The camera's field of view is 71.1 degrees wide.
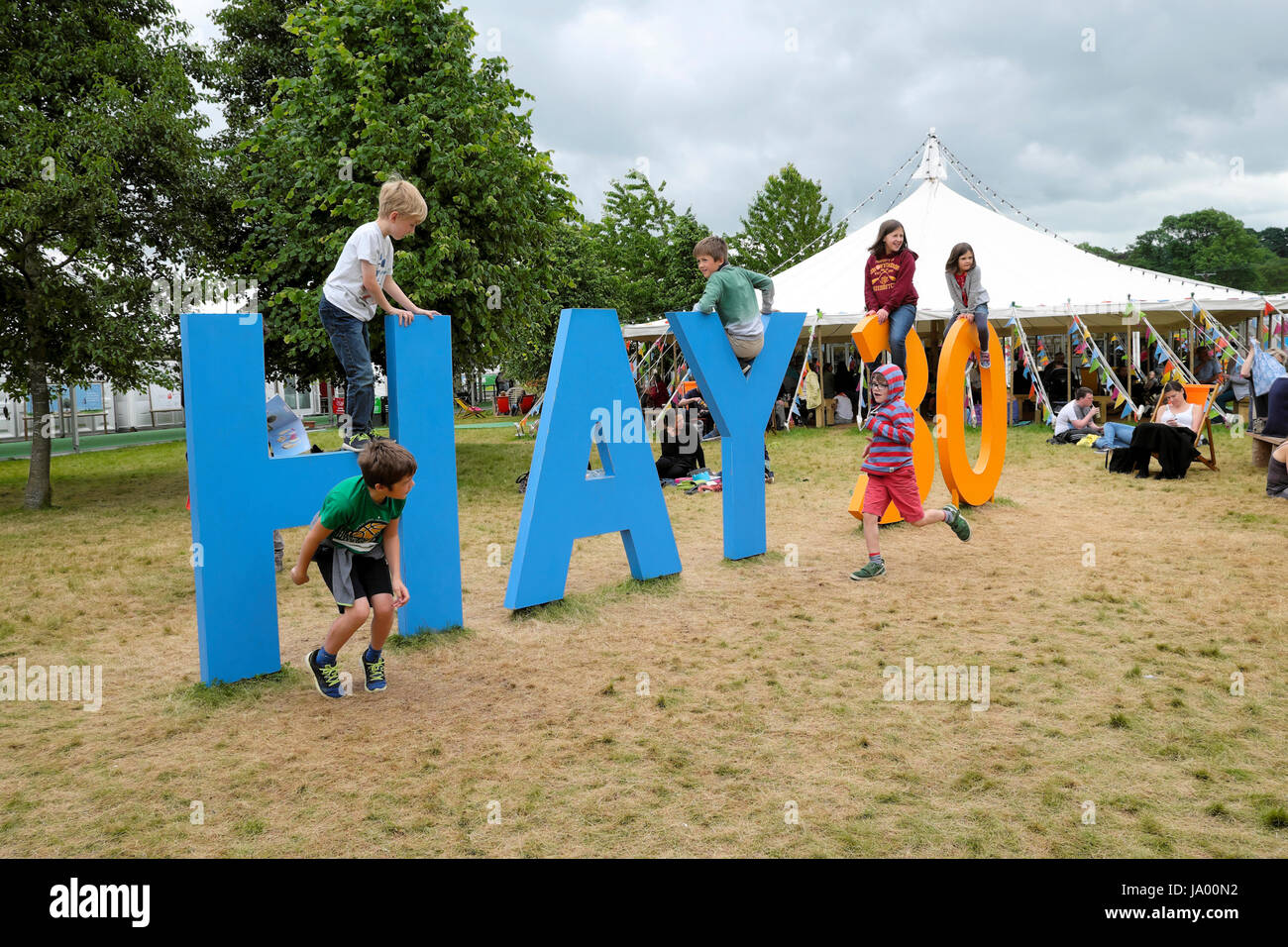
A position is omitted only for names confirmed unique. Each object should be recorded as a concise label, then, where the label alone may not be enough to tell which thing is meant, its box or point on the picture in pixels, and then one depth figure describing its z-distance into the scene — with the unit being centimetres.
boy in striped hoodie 705
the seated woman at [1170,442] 1196
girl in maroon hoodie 880
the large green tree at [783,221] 4419
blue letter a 616
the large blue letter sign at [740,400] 739
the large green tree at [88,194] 1148
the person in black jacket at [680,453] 1368
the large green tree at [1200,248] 7606
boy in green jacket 759
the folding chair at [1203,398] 1295
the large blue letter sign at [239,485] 475
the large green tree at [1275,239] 9325
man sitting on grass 1706
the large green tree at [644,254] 3800
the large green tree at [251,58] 1853
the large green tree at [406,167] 1323
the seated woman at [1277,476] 1001
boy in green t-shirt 440
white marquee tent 1975
